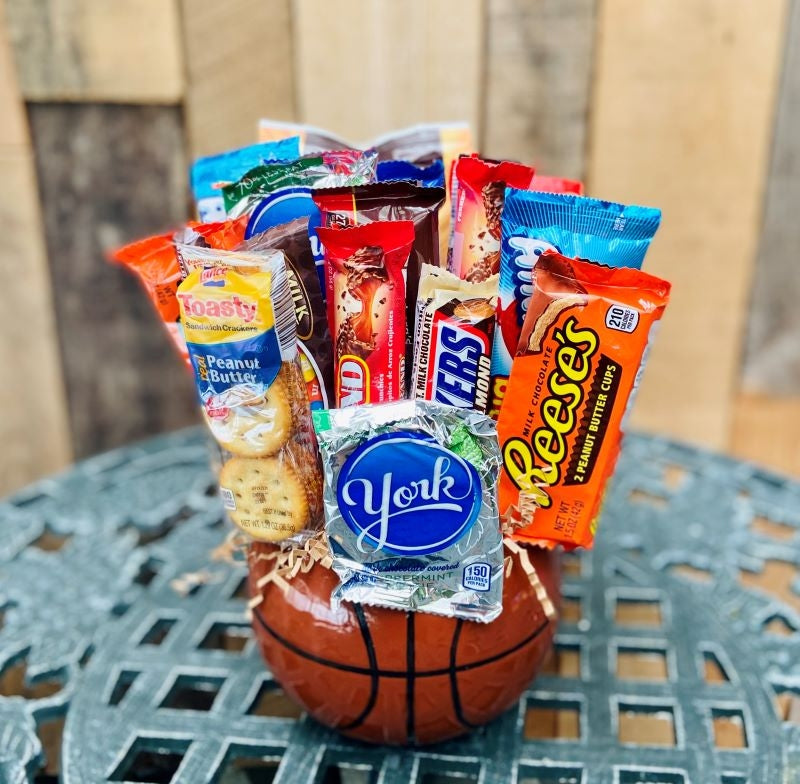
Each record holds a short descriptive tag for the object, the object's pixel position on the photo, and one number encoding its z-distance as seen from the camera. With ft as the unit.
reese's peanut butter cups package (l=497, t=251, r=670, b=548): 1.94
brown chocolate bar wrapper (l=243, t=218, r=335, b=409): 2.06
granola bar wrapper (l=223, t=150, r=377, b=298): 2.19
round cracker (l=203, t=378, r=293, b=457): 2.01
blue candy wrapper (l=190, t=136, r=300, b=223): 2.42
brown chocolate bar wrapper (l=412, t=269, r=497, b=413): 1.99
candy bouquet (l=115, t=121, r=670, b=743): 1.96
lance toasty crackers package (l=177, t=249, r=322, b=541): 1.92
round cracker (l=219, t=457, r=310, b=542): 2.07
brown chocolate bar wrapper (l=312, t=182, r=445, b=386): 2.08
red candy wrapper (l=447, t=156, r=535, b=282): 2.14
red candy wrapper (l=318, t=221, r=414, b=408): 1.98
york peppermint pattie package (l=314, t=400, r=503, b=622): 1.95
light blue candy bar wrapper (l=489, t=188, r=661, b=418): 2.01
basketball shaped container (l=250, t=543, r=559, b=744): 2.12
